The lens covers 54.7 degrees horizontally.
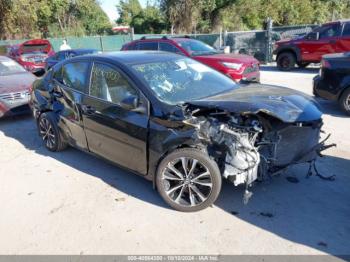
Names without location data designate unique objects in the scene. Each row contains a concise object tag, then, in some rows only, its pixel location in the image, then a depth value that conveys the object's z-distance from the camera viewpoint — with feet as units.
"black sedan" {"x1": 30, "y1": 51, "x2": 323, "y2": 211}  11.55
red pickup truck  42.45
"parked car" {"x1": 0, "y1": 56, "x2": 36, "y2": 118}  25.29
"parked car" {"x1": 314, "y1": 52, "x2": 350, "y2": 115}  22.65
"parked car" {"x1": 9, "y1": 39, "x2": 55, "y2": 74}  48.93
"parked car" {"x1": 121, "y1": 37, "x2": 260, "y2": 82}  30.82
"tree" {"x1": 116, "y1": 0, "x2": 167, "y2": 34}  116.57
